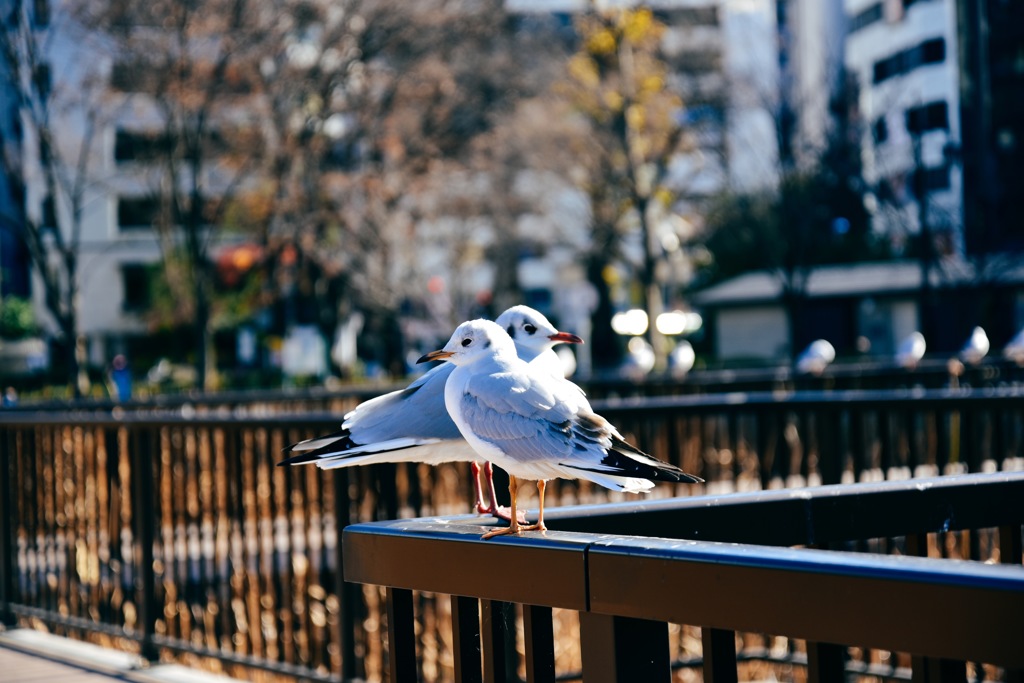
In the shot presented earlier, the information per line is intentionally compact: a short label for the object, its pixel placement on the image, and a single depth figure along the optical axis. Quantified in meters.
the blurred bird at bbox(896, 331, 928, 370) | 18.27
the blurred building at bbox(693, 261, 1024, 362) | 43.38
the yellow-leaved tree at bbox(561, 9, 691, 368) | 35.44
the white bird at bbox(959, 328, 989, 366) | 18.38
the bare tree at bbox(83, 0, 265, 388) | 23.88
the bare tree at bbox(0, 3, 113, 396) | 22.42
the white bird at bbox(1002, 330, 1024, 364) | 16.11
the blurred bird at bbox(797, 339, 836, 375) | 18.56
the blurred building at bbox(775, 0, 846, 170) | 33.09
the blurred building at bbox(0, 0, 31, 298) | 23.30
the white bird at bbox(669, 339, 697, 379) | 23.80
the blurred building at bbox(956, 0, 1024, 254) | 28.56
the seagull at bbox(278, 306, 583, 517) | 2.87
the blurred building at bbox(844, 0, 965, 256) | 28.81
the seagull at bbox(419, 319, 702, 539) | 2.31
